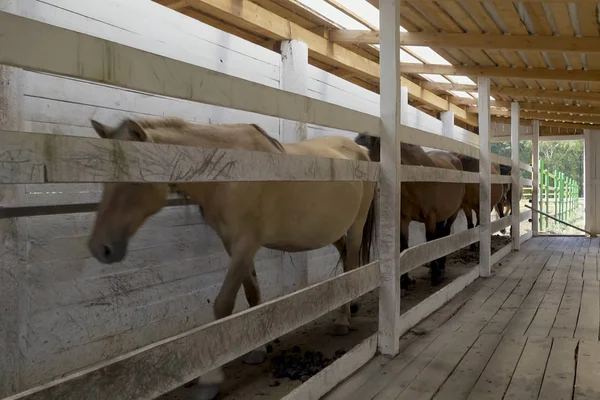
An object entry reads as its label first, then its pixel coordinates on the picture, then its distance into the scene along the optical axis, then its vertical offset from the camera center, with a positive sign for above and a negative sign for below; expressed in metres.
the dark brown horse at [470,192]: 7.55 -0.03
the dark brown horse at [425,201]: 5.38 -0.11
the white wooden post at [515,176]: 8.23 +0.20
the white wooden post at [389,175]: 3.02 +0.09
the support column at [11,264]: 2.32 -0.30
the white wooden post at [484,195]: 5.88 -0.06
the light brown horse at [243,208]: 2.07 -0.07
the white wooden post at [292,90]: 4.65 +0.89
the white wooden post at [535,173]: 10.06 +0.30
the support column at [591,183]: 10.94 +0.10
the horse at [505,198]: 9.79 -0.18
